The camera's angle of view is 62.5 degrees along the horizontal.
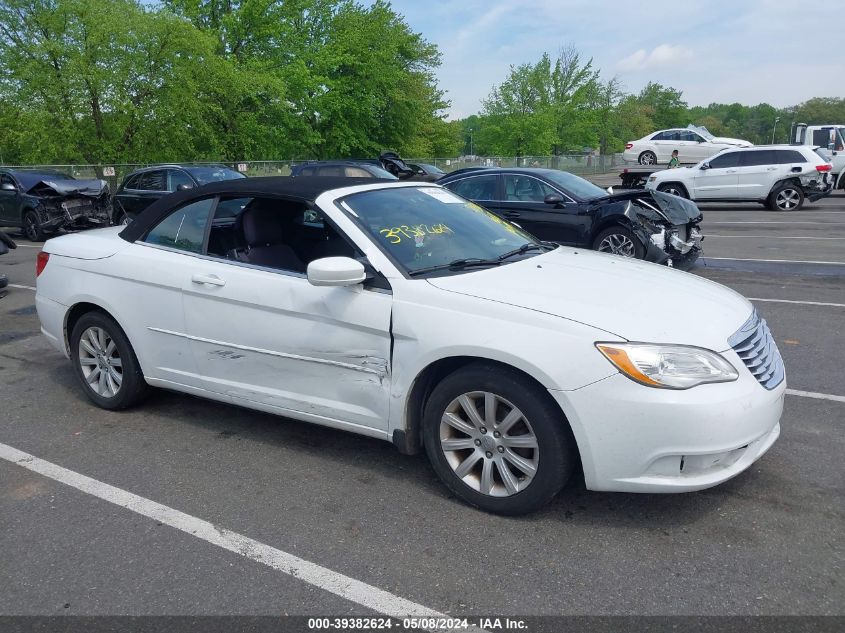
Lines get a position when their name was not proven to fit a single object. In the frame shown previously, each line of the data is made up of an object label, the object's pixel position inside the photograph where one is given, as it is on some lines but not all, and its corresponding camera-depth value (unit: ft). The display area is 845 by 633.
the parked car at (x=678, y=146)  102.68
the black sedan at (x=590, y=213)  30.45
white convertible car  10.00
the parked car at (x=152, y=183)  48.93
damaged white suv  60.03
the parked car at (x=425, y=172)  81.77
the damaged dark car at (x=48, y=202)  49.88
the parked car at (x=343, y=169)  56.75
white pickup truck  72.33
